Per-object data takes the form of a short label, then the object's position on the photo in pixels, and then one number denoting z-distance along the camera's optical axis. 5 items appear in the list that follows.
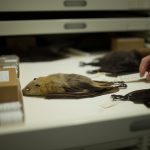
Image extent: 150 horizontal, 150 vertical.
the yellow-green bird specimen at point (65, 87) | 0.64
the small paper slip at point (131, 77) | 0.78
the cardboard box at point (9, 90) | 0.55
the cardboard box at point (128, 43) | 1.10
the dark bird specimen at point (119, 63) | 0.84
